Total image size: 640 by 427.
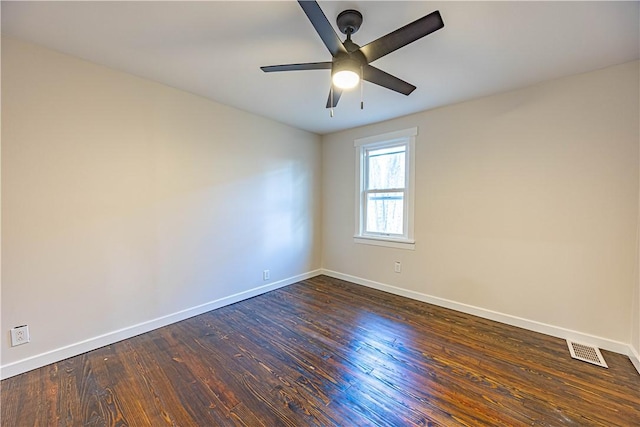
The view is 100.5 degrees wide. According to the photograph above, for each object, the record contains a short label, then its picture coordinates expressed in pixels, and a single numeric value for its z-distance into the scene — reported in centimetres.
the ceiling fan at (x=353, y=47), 133
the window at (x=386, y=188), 347
